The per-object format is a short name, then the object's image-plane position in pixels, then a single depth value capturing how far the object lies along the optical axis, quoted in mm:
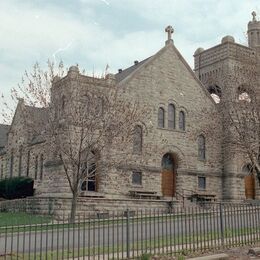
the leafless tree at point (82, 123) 23422
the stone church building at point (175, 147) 31875
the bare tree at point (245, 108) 24581
